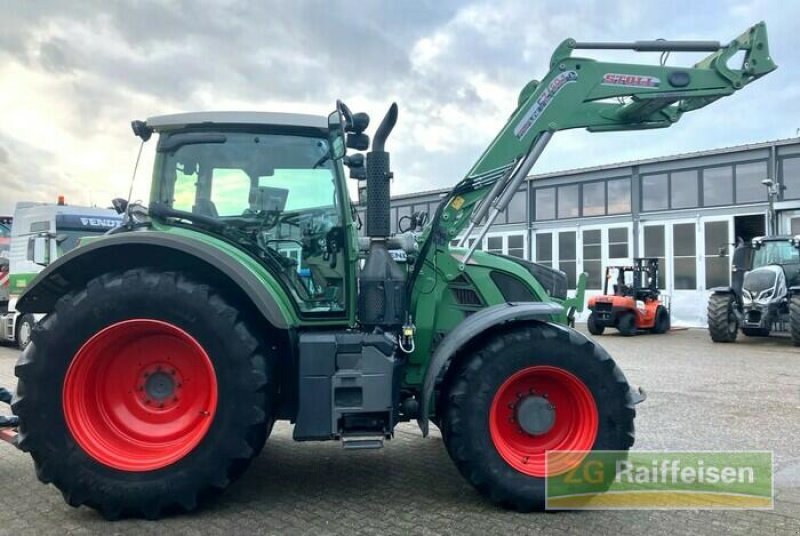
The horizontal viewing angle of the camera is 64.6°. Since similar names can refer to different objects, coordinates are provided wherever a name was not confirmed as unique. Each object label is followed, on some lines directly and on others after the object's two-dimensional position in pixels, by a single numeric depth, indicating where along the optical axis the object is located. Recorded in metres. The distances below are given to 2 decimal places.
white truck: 12.54
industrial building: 20.42
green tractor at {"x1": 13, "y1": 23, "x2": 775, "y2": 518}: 3.91
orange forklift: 17.77
